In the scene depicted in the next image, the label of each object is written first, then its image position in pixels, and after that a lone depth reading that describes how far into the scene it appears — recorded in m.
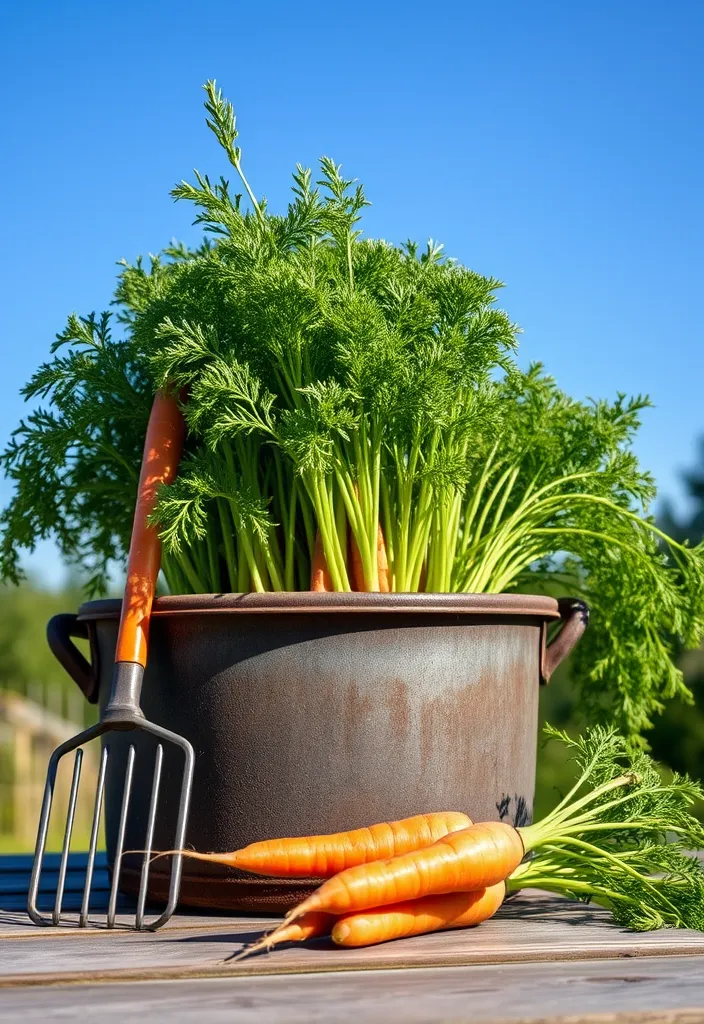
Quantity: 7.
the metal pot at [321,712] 1.58
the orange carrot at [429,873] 1.38
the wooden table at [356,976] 1.07
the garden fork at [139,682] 1.52
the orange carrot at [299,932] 1.27
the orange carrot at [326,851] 1.52
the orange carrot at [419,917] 1.39
